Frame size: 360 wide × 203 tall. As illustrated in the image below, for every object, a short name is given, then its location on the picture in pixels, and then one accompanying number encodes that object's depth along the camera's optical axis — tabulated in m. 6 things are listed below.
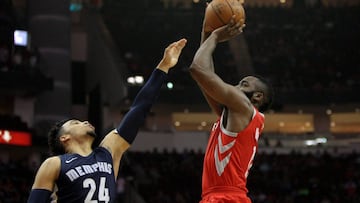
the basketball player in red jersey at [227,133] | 4.75
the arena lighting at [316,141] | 34.20
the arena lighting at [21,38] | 21.28
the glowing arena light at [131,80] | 31.22
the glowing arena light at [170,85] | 32.05
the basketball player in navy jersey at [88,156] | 4.27
